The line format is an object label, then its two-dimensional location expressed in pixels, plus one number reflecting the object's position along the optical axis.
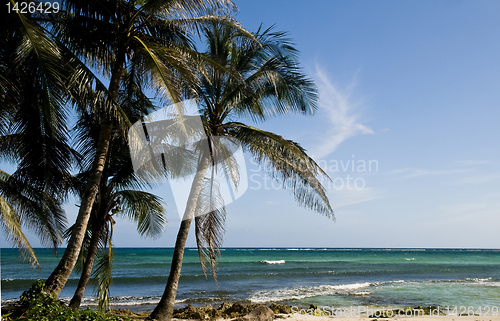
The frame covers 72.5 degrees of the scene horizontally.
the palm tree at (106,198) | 7.30
